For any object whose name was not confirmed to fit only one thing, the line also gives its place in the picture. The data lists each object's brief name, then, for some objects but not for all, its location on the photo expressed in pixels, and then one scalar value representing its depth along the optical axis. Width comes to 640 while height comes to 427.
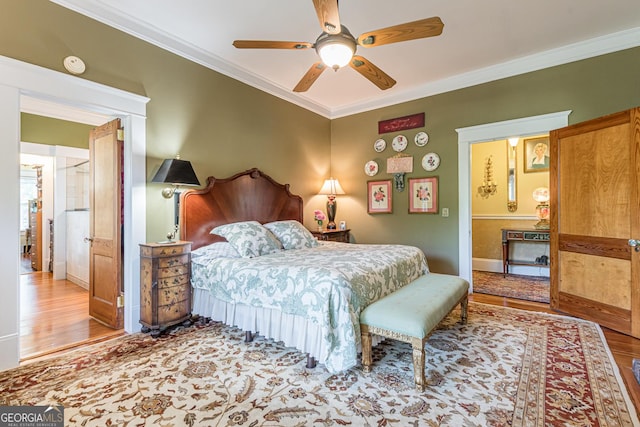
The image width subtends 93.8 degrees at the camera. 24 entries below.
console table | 4.89
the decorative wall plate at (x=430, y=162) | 4.51
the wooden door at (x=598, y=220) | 2.84
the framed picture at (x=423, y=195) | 4.53
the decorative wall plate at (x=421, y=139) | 4.60
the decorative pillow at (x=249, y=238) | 3.09
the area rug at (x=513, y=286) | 4.17
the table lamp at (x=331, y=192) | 5.31
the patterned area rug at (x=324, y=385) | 1.69
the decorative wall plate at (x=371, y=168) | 5.12
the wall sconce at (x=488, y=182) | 5.87
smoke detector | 2.54
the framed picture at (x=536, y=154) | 5.39
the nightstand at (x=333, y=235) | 4.78
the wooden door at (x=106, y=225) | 2.97
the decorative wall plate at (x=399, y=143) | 4.81
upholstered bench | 1.95
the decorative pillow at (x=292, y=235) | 3.62
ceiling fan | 1.92
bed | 2.11
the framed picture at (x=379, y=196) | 5.00
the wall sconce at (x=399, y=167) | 4.77
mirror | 5.62
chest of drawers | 2.76
